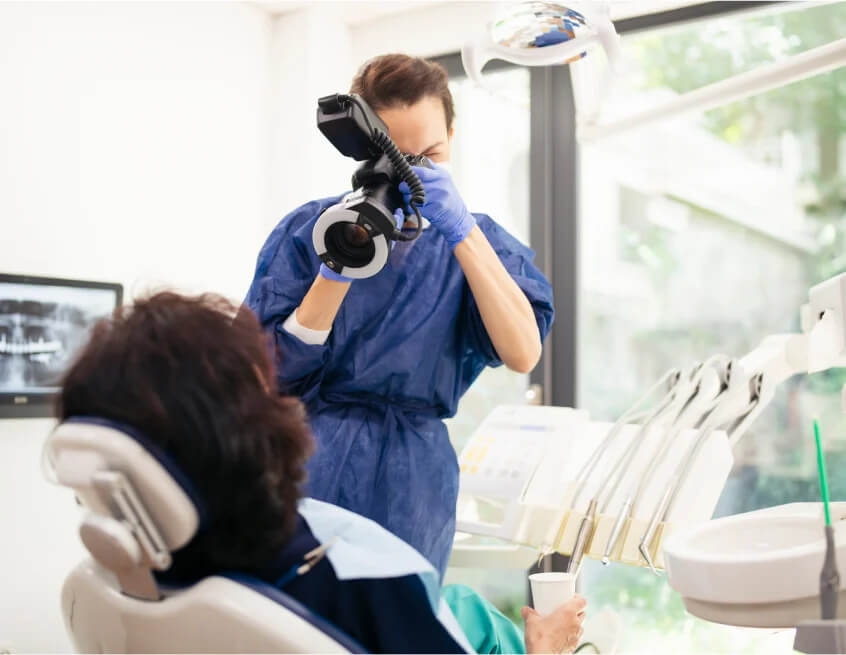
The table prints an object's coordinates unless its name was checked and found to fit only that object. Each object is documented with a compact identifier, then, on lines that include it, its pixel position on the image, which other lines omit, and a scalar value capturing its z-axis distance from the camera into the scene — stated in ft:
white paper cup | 4.70
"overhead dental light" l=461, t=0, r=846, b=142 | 4.66
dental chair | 2.41
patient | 2.54
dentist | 4.73
